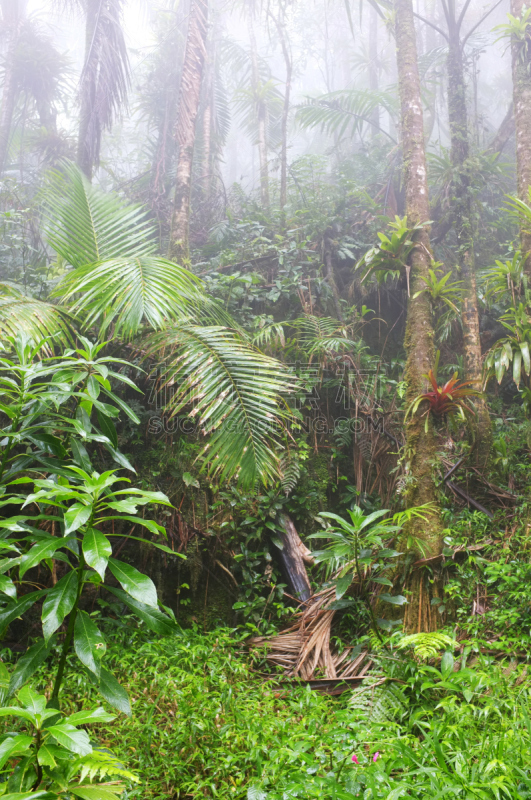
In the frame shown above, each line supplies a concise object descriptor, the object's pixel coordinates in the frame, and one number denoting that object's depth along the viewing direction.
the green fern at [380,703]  2.09
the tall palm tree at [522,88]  4.58
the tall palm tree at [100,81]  5.96
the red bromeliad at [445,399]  3.29
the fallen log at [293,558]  3.44
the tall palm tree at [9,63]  9.52
